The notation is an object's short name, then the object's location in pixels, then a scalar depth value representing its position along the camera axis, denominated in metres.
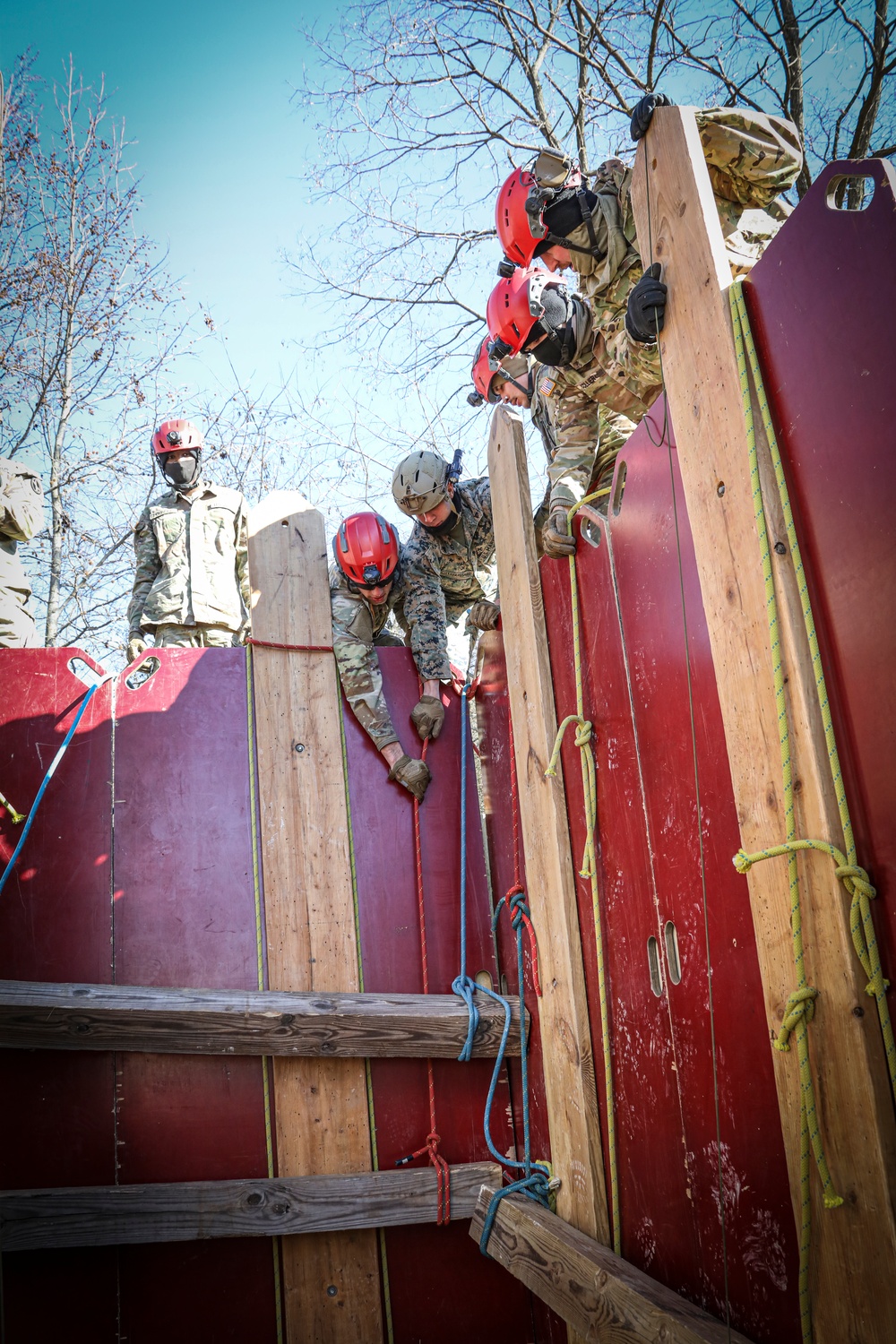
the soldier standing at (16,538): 5.53
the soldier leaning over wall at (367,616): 4.84
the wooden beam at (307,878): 3.93
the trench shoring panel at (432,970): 3.99
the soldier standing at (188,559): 5.84
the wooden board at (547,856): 3.38
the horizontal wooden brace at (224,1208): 3.57
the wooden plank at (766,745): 1.85
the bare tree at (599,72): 7.90
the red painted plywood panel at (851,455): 1.90
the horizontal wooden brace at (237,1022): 3.84
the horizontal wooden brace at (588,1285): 2.40
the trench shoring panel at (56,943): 3.71
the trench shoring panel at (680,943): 2.33
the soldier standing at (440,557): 5.11
